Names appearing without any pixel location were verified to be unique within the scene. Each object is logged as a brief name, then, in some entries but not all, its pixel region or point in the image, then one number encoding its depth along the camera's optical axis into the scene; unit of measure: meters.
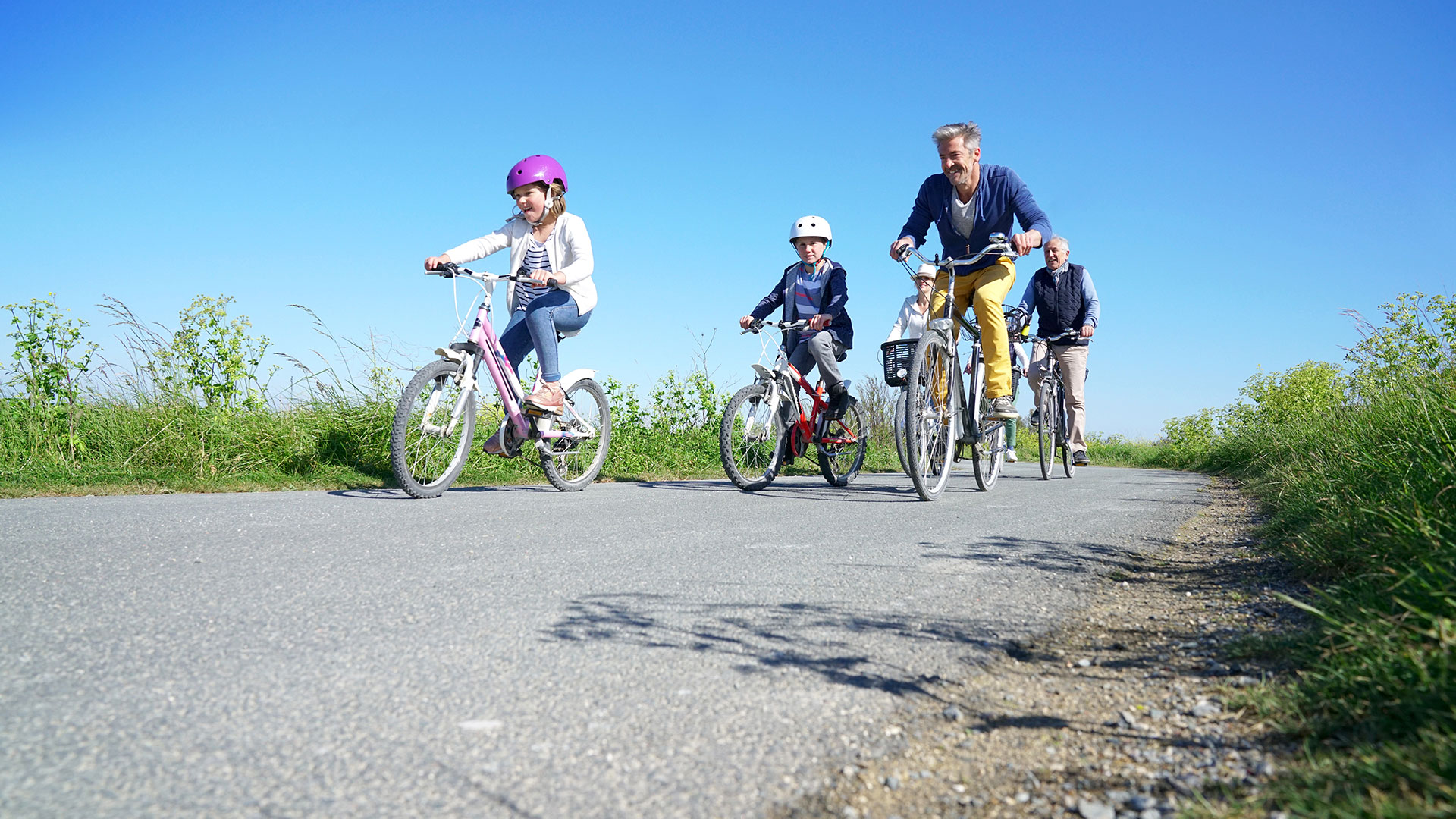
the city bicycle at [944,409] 5.98
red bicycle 6.99
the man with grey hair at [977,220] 6.35
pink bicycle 5.66
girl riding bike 6.46
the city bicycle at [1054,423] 9.73
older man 9.66
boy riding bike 7.52
